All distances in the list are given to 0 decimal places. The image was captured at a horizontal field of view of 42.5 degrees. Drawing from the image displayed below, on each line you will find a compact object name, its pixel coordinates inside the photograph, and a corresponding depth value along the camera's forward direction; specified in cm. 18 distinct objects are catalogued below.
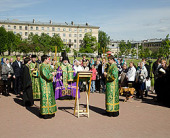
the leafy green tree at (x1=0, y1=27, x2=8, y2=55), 6926
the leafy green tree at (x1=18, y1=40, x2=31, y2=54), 6494
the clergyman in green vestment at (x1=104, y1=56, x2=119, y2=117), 822
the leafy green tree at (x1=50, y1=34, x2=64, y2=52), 7433
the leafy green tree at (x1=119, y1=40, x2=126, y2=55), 8306
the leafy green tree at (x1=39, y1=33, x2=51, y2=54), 7409
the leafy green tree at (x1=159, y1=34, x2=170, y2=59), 5016
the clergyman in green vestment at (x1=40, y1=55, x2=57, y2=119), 784
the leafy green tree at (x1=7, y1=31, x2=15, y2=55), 7253
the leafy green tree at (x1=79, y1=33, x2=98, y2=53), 9094
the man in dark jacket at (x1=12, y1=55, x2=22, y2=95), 1309
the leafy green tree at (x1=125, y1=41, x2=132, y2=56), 8345
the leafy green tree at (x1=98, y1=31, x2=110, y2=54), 11325
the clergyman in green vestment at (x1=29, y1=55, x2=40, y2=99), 1083
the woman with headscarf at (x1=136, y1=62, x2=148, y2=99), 1184
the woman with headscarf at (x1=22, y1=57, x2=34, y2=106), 998
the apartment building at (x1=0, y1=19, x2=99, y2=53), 9738
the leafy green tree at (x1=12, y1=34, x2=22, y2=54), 7281
